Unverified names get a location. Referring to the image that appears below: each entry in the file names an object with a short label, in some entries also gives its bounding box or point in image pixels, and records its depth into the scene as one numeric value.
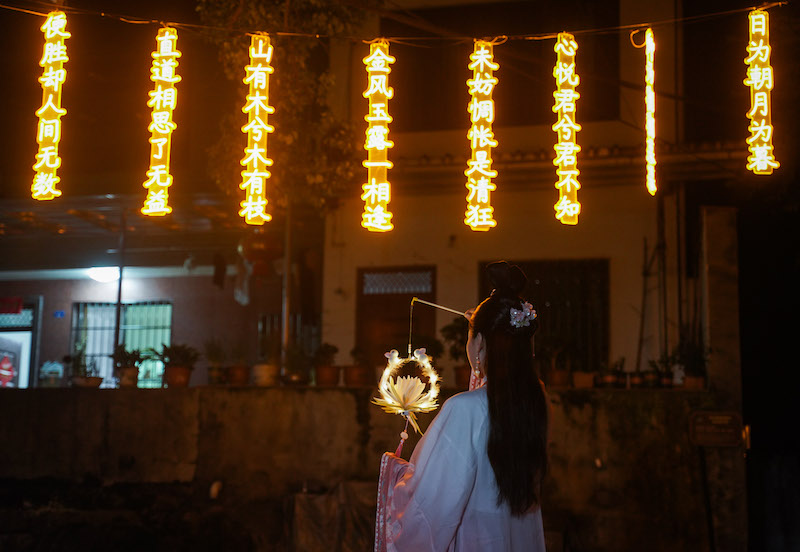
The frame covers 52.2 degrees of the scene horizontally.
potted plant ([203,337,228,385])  8.95
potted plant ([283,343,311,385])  8.87
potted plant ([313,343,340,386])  8.85
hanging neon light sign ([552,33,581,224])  7.28
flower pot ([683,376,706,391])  7.71
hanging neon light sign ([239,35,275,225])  7.20
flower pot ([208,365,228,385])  8.94
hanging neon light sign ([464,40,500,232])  7.32
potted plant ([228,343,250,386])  8.76
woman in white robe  3.66
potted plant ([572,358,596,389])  8.24
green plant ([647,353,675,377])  8.08
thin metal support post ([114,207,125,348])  10.57
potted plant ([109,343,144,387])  8.95
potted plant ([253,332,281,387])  8.73
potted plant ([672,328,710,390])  7.72
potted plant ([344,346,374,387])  8.82
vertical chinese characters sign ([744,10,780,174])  6.86
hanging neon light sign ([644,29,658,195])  7.49
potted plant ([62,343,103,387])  8.73
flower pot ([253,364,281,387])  8.72
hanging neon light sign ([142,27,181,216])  7.11
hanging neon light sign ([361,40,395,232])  7.28
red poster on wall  12.82
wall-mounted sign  7.30
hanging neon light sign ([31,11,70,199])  7.05
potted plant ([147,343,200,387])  8.87
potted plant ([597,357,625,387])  8.09
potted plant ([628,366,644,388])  8.09
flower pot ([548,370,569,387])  8.18
